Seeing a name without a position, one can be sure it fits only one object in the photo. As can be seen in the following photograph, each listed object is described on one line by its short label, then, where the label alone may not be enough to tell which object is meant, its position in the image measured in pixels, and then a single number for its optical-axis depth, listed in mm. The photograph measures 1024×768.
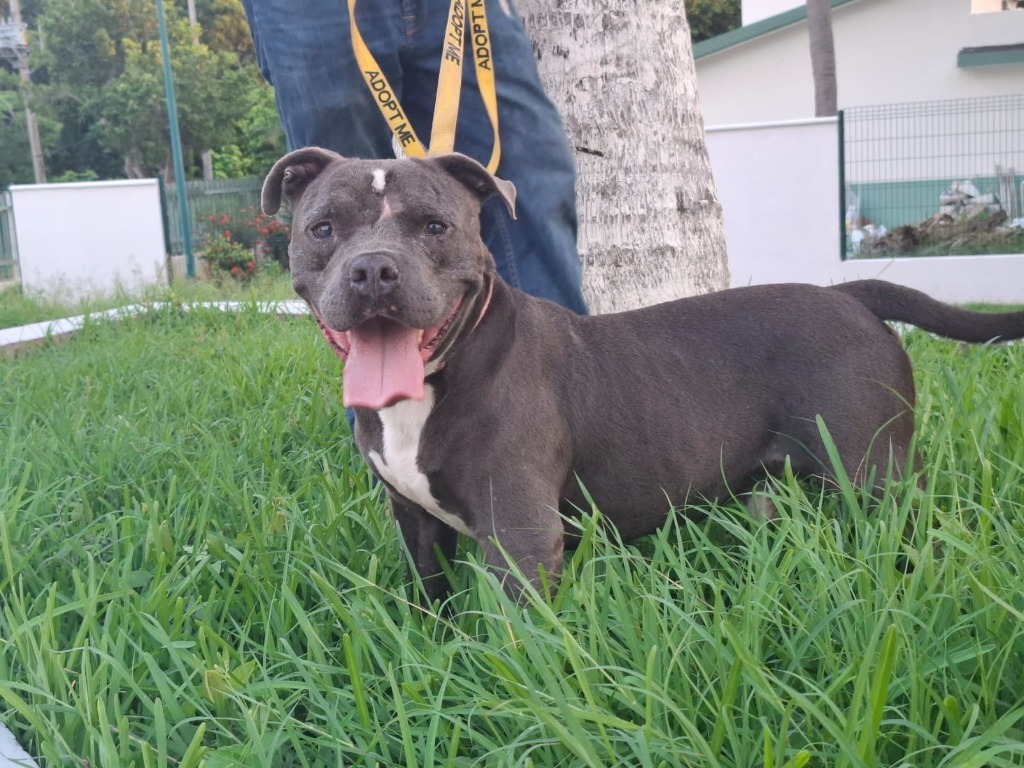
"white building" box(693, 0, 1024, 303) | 12828
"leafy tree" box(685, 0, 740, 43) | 31359
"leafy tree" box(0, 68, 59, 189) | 36938
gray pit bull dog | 2424
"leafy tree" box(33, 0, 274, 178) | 33938
